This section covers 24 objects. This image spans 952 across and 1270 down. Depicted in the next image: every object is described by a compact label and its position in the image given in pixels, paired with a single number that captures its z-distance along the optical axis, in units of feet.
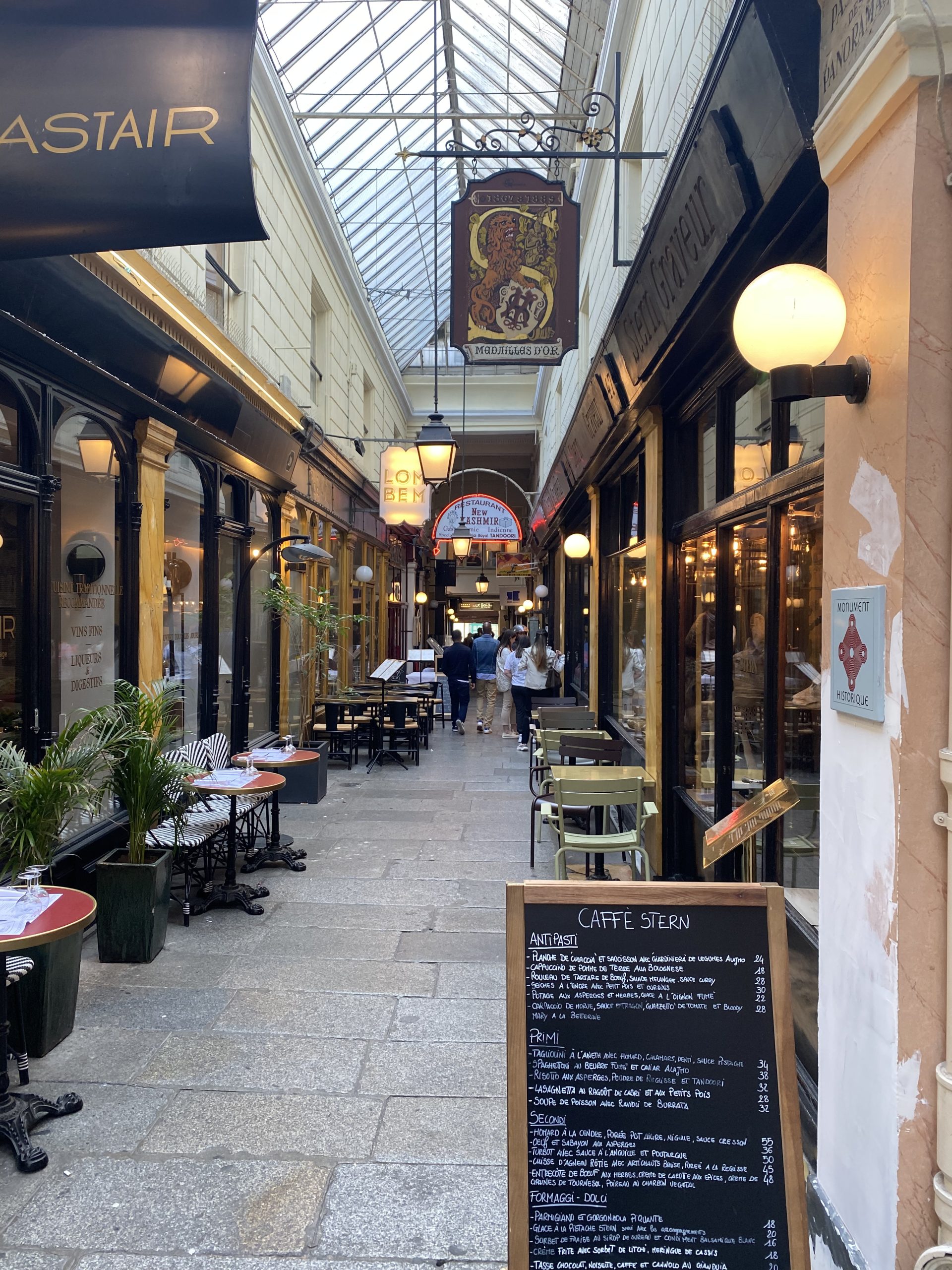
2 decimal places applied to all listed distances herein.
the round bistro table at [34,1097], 10.14
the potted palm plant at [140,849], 16.39
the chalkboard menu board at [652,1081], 6.73
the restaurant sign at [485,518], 54.34
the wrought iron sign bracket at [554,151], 18.62
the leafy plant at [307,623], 32.55
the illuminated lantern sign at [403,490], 49.75
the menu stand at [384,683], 39.73
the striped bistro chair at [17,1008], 11.46
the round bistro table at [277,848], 22.44
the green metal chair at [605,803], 18.57
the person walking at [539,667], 42.75
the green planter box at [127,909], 16.34
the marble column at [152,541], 21.77
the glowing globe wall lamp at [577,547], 39.83
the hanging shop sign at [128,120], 10.06
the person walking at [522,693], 44.37
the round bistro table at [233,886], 19.31
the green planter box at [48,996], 12.64
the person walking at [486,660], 64.80
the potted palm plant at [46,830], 12.76
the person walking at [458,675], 55.93
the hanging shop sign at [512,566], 84.69
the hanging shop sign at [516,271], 21.30
